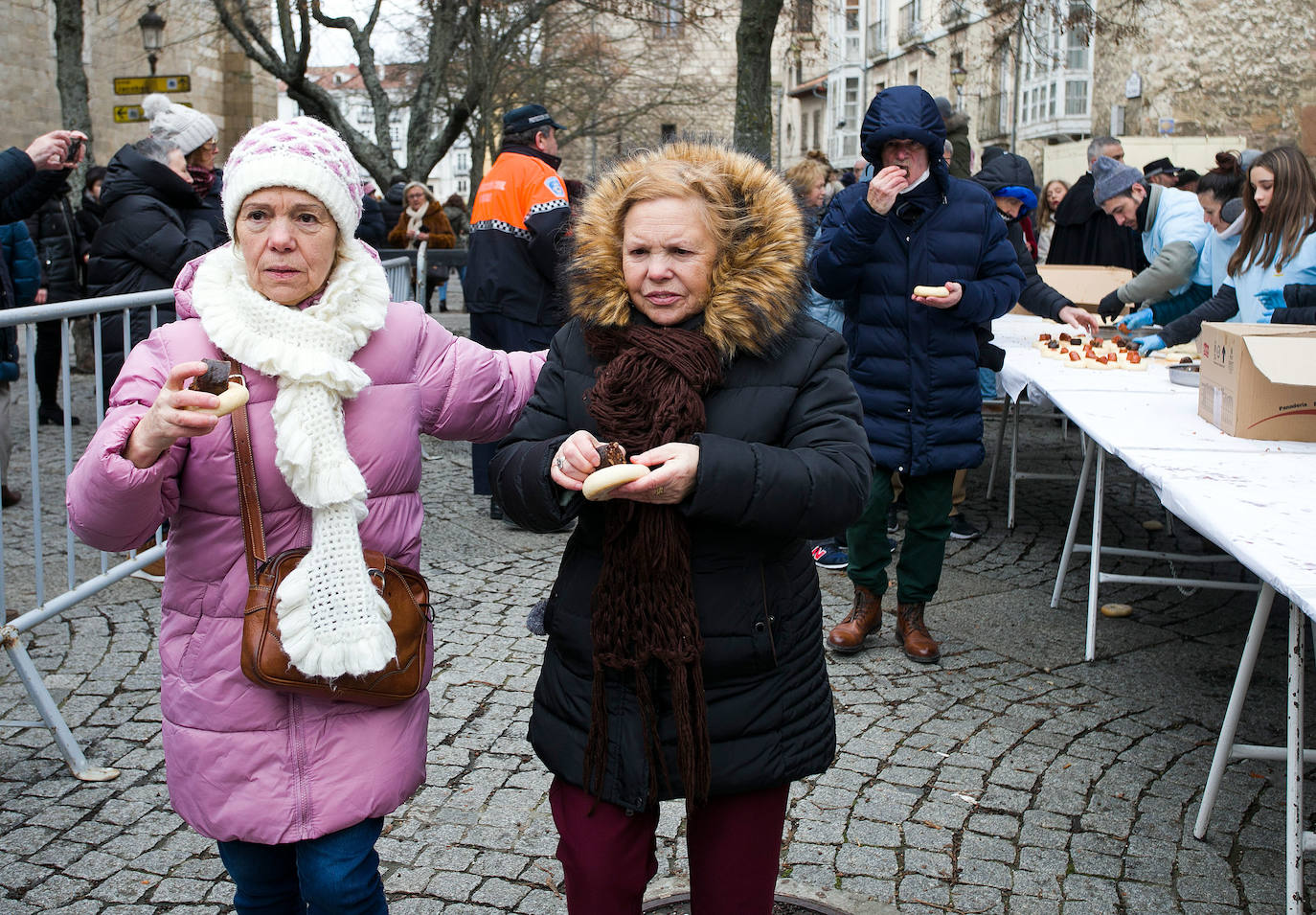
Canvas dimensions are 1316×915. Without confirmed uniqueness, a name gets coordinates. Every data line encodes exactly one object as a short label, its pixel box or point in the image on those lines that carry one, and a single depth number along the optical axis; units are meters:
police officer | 6.56
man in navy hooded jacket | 4.76
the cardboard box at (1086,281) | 8.49
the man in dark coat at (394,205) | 17.22
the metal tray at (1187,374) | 5.13
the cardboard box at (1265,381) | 3.85
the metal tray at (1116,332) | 6.88
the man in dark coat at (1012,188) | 8.48
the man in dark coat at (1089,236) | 10.30
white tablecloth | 2.88
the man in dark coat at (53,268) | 9.60
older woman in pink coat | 2.19
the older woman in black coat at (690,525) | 2.18
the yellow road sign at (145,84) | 16.17
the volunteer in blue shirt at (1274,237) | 5.61
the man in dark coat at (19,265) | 7.63
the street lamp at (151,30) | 19.84
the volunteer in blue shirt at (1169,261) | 7.01
